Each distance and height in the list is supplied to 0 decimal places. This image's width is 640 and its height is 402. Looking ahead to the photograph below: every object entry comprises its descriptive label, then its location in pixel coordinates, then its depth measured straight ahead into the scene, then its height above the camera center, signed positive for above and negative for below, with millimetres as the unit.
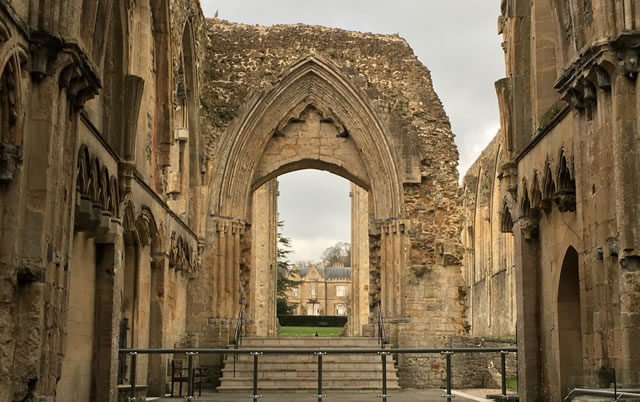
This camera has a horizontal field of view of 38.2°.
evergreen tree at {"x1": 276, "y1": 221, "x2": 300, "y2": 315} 44875 +3030
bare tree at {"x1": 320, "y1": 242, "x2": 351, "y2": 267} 95500 +8879
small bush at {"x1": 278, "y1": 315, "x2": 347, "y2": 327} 46344 +1120
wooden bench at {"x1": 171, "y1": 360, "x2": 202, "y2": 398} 11556 -447
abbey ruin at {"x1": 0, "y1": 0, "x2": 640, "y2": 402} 7539 +2087
